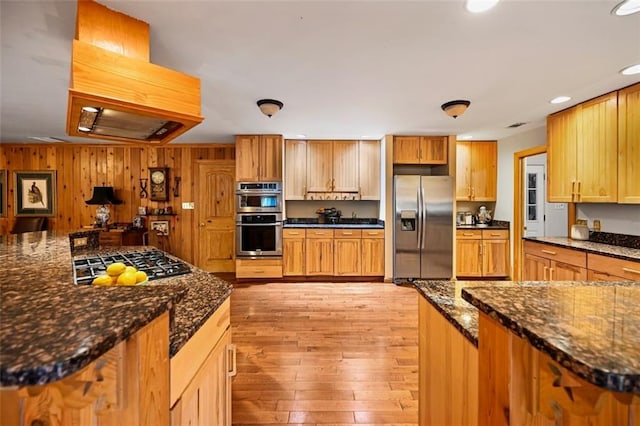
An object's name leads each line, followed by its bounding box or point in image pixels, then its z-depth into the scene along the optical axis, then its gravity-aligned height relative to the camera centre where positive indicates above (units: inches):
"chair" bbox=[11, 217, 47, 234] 199.9 -8.8
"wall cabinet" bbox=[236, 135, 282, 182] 182.2 +34.3
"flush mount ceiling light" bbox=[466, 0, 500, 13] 59.0 +42.0
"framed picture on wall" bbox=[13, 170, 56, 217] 202.7 +14.6
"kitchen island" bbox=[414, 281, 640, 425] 19.7 -11.0
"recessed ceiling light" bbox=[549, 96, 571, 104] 112.4 +43.2
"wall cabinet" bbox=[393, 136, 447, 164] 180.9 +37.9
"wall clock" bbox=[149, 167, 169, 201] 206.2 +20.8
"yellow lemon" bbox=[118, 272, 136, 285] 48.9 -11.3
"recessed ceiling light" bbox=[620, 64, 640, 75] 87.1 +42.6
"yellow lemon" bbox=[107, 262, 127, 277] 52.5 -10.4
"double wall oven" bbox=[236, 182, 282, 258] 181.0 -9.1
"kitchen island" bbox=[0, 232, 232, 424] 18.4 -9.2
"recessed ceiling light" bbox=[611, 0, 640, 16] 60.2 +42.5
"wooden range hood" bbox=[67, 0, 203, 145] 53.4 +25.5
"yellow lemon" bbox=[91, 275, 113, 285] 47.1 -11.2
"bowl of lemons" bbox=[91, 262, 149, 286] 48.6 -11.2
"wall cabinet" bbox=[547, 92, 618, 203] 105.9 +22.7
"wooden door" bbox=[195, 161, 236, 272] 205.9 -1.2
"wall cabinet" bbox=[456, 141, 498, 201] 191.9 +26.4
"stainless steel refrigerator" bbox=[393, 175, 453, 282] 171.8 -9.7
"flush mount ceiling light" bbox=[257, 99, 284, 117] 115.0 +41.6
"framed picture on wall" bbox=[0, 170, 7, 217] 201.5 +13.3
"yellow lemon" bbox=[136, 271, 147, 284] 51.7 -11.7
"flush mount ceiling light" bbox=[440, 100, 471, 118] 115.6 +41.3
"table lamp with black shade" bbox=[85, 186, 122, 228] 194.5 +7.3
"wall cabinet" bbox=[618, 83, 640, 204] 97.9 +22.1
